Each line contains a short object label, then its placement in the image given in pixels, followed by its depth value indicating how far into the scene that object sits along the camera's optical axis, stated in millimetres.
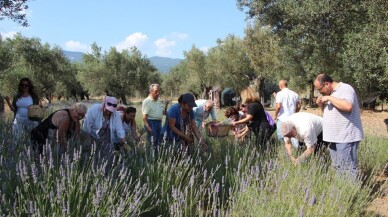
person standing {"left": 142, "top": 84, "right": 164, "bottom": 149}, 7121
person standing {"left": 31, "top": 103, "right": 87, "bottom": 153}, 4527
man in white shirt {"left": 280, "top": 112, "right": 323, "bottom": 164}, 4926
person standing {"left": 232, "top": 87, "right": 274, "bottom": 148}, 6520
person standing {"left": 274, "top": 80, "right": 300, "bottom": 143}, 7797
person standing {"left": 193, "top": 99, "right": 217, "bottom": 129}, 7582
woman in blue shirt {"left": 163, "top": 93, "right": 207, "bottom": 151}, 5328
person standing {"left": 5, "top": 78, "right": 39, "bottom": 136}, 6727
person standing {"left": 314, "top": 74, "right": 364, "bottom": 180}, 4582
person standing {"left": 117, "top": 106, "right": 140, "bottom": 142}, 6082
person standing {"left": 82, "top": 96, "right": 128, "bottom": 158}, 4977
